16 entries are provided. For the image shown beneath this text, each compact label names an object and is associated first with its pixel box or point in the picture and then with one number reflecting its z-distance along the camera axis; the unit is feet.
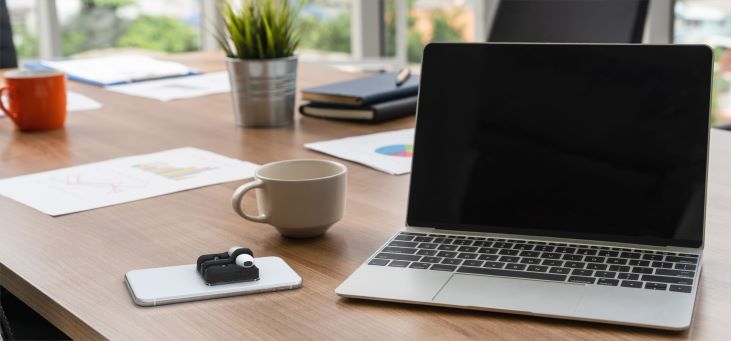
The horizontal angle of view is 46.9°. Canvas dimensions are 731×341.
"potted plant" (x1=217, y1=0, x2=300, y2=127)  4.79
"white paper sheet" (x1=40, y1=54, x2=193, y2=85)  6.98
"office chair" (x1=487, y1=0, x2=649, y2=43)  6.36
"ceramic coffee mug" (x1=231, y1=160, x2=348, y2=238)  2.96
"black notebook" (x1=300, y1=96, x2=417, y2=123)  5.04
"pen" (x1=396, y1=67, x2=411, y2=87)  5.50
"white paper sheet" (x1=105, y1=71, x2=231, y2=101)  6.23
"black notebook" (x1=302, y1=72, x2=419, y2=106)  5.11
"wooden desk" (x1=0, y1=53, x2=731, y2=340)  2.28
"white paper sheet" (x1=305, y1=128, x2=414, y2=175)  4.06
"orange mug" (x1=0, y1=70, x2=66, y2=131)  5.04
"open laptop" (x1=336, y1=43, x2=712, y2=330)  2.49
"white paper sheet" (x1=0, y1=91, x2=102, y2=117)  5.80
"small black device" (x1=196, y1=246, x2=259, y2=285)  2.59
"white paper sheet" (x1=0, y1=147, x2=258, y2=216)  3.60
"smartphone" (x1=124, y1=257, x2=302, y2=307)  2.50
